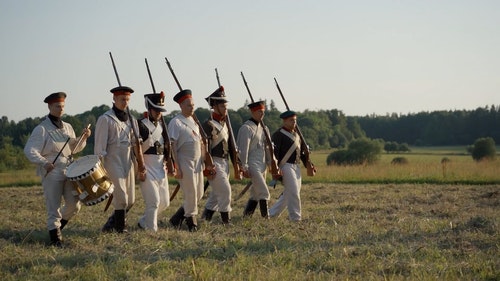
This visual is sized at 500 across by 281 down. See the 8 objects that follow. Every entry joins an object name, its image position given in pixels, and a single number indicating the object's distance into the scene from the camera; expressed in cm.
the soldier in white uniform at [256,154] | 1109
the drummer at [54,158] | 837
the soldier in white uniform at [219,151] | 1038
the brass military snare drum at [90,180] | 812
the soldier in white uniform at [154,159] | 920
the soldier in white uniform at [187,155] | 970
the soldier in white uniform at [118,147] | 883
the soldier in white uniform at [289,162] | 1093
